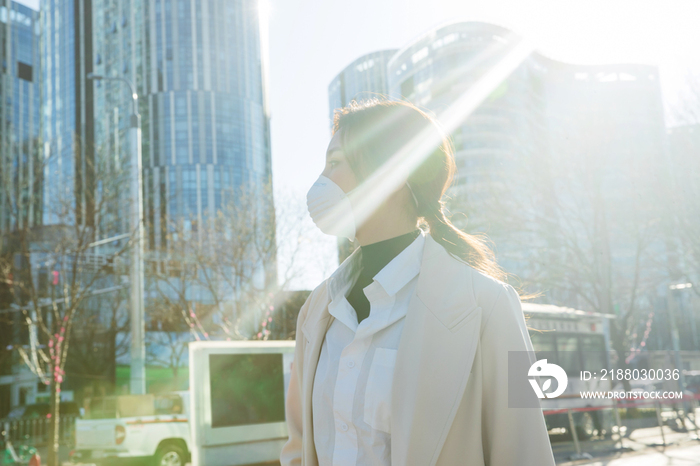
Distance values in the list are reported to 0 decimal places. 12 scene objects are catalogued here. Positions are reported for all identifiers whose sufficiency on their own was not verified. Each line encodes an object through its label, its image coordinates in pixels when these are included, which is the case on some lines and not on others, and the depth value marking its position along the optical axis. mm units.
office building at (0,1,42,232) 43750
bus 14307
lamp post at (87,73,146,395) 13844
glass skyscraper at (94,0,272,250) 86188
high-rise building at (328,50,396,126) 120188
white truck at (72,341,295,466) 10055
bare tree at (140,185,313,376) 21950
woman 1640
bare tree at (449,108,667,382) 18766
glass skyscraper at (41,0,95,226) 80688
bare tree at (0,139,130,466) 11789
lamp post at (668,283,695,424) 20247
